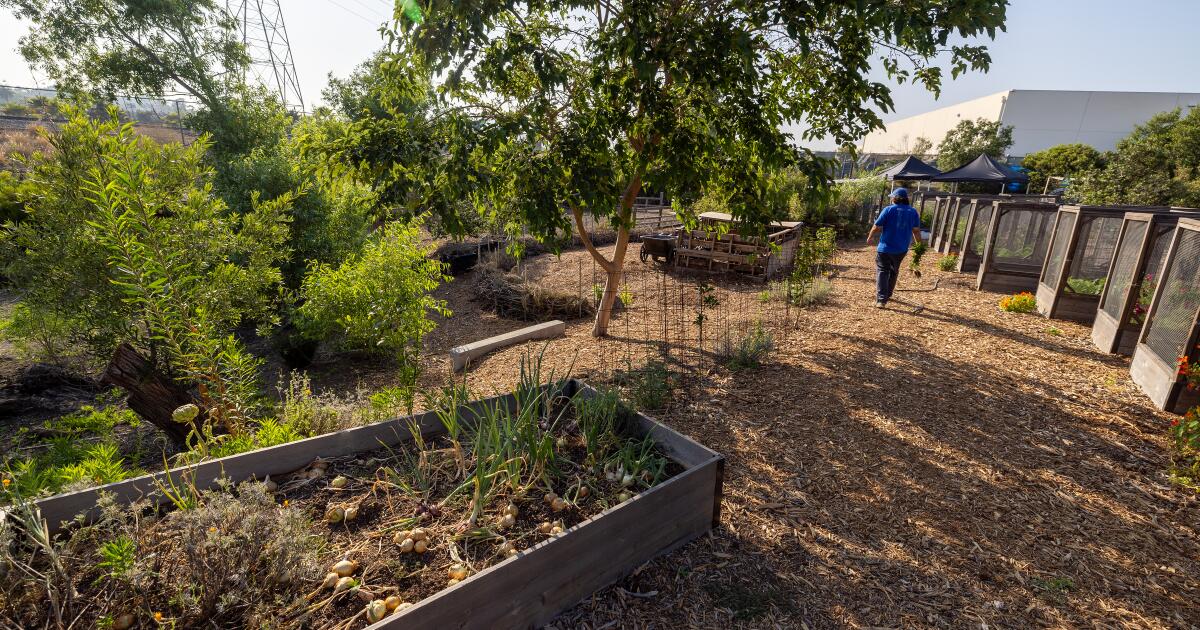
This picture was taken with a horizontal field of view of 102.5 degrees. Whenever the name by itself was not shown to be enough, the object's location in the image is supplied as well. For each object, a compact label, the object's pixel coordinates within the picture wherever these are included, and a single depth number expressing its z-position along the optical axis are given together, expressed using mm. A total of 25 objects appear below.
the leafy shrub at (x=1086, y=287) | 6019
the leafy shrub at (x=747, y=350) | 4723
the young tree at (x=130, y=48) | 11898
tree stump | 3488
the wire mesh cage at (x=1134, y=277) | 4742
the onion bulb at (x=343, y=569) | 1828
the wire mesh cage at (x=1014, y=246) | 7781
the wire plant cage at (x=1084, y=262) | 5961
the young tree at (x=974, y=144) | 28219
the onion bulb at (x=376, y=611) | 1630
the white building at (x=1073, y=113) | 43188
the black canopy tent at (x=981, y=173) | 16344
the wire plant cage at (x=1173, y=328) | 3695
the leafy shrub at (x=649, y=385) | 3932
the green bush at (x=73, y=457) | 2239
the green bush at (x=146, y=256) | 2785
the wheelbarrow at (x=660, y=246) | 10336
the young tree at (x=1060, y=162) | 22748
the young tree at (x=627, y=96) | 3264
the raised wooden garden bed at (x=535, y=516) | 1688
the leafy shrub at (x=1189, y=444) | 2962
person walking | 6609
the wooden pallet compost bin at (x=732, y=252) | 9336
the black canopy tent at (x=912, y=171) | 17688
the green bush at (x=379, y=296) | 5344
